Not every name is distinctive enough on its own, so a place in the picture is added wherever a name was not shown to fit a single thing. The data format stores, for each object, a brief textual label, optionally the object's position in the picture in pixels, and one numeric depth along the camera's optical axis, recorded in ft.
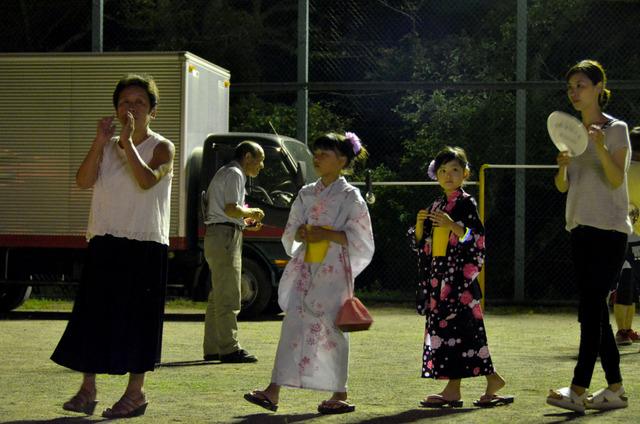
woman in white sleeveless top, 33.68
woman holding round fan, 35.14
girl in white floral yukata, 35.47
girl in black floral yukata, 36.75
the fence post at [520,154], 81.01
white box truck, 71.84
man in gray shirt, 49.30
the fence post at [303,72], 83.31
